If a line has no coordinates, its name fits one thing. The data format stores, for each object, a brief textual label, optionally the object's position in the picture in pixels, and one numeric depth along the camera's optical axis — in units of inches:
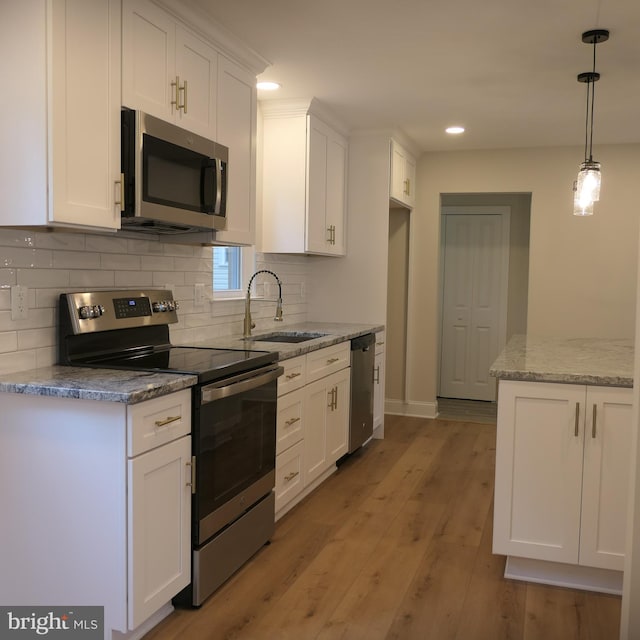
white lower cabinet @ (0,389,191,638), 82.3
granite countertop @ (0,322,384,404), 80.6
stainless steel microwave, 96.7
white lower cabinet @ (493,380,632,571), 102.3
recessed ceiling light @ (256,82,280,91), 151.1
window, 155.9
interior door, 260.2
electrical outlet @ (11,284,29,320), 93.6
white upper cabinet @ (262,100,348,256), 167.9
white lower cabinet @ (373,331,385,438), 195.6
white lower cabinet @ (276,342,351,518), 130.4
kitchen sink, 160.9
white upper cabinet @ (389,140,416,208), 201.3
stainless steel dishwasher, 173.2
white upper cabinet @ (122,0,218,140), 97.3
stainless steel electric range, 96.3
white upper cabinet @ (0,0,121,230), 82.9
